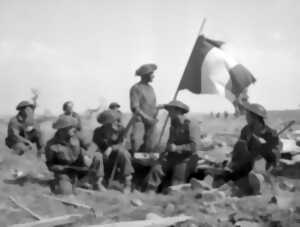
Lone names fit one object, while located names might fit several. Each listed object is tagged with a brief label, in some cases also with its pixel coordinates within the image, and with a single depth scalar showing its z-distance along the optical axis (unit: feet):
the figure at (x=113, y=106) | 26.63
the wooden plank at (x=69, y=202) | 20.25
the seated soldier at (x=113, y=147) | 23.82
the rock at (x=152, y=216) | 18.06
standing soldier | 26.55
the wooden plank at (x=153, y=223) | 17.24
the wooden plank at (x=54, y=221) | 17.73
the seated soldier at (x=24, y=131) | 33.19
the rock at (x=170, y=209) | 18.91
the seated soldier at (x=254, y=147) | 22.36
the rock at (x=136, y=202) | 20.76
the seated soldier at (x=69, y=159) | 23.13
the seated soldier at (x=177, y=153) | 23.31
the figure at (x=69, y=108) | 29.26
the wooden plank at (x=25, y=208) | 19.00
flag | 26.73
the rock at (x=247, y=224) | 17.06
